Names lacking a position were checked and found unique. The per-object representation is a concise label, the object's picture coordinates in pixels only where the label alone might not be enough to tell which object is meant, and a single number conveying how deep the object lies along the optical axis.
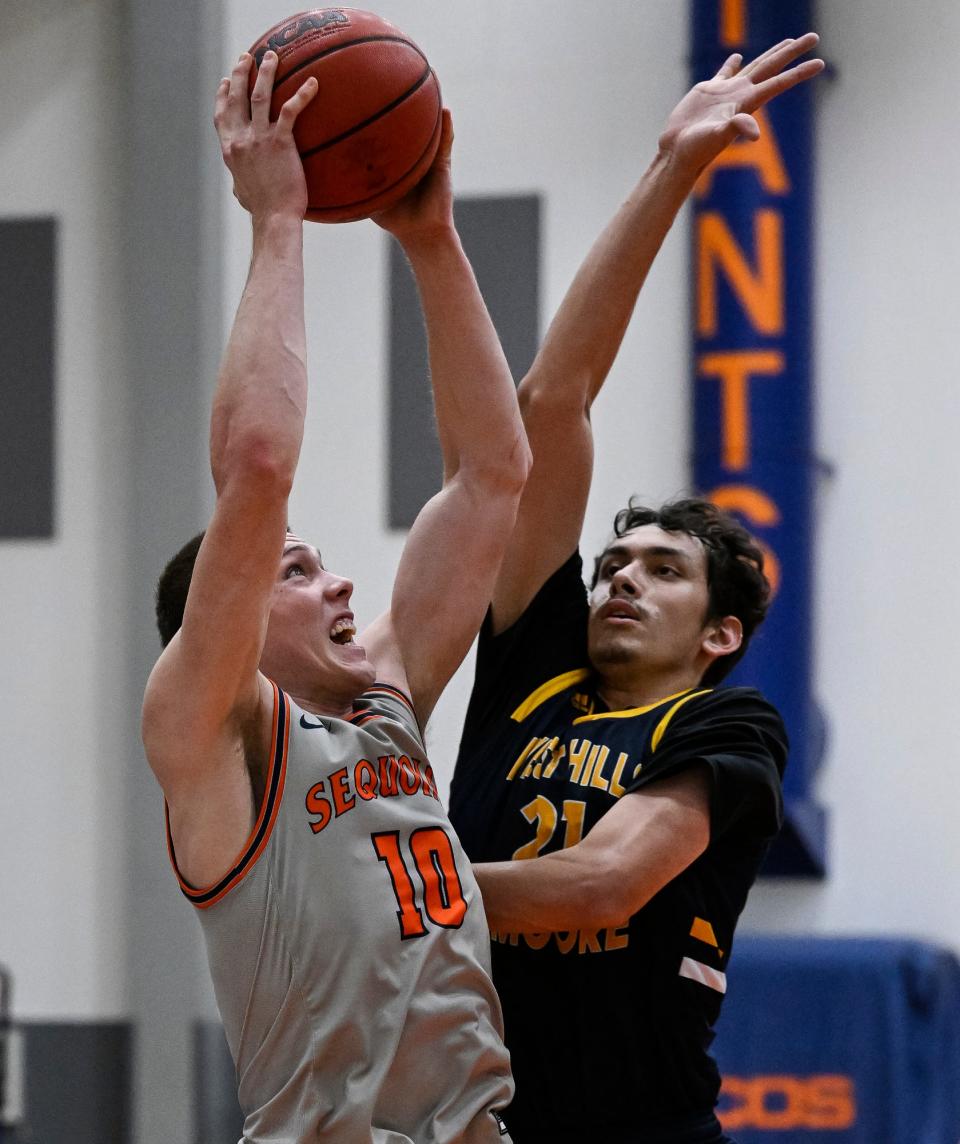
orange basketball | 4.89
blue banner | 12.43
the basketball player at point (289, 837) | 4.33
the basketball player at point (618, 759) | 5.42
